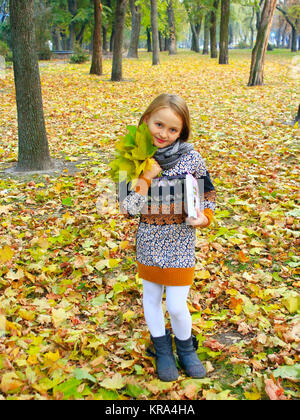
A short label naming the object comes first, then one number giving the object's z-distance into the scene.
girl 2.12
